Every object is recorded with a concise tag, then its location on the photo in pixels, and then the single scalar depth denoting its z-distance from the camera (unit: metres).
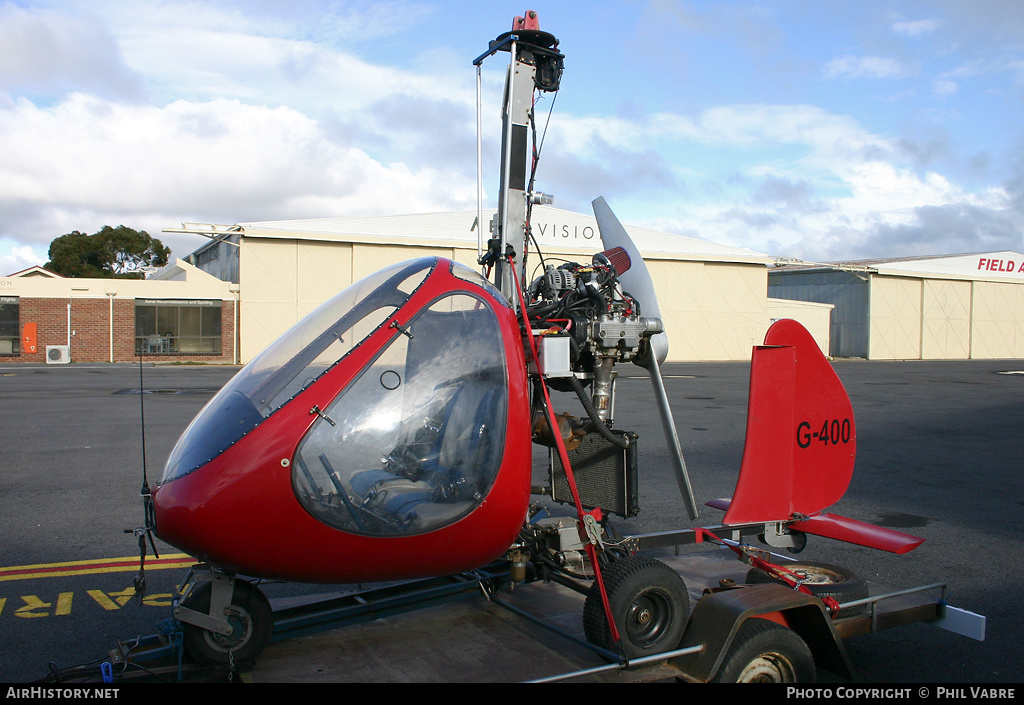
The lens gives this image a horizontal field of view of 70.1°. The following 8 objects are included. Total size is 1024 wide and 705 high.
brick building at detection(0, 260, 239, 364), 32.34
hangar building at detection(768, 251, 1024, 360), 47.16
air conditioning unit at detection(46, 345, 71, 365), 32.22
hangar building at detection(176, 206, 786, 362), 32.09
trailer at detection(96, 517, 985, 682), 3.14
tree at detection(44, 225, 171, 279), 63.53
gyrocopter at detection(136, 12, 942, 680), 3.01
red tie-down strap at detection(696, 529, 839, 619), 3.77
